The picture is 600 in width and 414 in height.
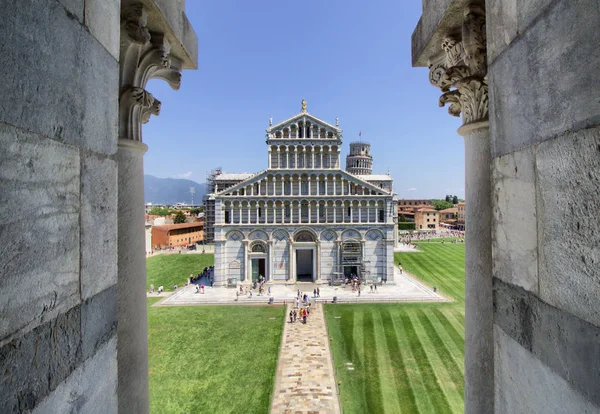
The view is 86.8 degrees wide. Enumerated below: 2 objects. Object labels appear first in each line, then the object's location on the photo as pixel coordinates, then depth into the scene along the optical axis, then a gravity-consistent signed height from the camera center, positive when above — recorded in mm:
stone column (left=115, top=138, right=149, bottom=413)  3213 -703
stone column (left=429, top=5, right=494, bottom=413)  3209 +165
